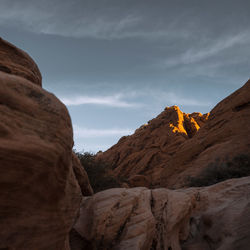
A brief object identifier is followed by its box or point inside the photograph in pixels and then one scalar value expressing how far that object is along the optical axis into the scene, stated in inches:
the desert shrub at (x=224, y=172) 452.8
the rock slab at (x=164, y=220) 199.6
